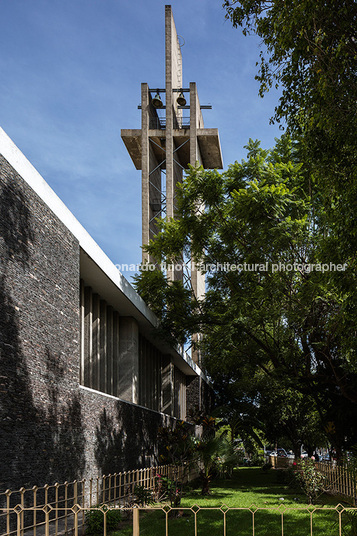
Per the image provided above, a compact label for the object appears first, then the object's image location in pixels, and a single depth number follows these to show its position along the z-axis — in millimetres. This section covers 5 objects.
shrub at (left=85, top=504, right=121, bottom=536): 9969
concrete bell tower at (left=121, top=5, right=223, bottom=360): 36312
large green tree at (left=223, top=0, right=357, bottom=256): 9336
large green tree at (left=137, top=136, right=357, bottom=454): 15680
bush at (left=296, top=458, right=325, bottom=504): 17062
